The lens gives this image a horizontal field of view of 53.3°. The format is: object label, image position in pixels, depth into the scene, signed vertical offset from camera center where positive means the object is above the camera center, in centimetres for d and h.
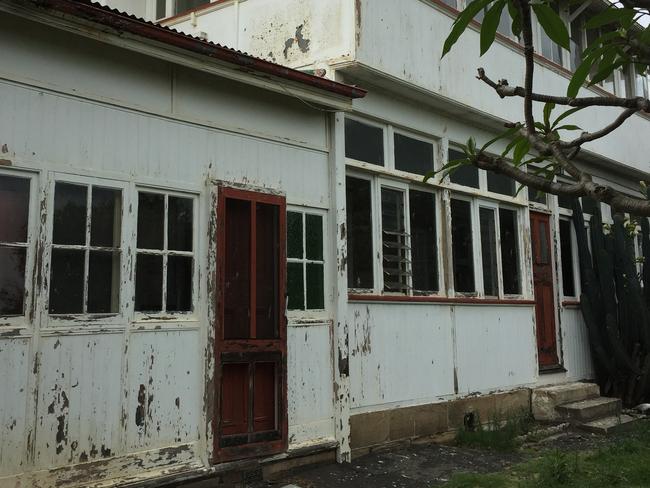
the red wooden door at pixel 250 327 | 541 +1
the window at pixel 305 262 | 604 +62
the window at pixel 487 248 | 831 +105
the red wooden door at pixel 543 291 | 980 +51
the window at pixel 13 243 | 434 +59
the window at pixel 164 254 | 505 +60
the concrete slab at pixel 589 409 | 863 -115
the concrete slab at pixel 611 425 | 816 -128
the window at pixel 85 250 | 460 +58
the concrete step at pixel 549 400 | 875 -102
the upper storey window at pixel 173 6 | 880 +446
